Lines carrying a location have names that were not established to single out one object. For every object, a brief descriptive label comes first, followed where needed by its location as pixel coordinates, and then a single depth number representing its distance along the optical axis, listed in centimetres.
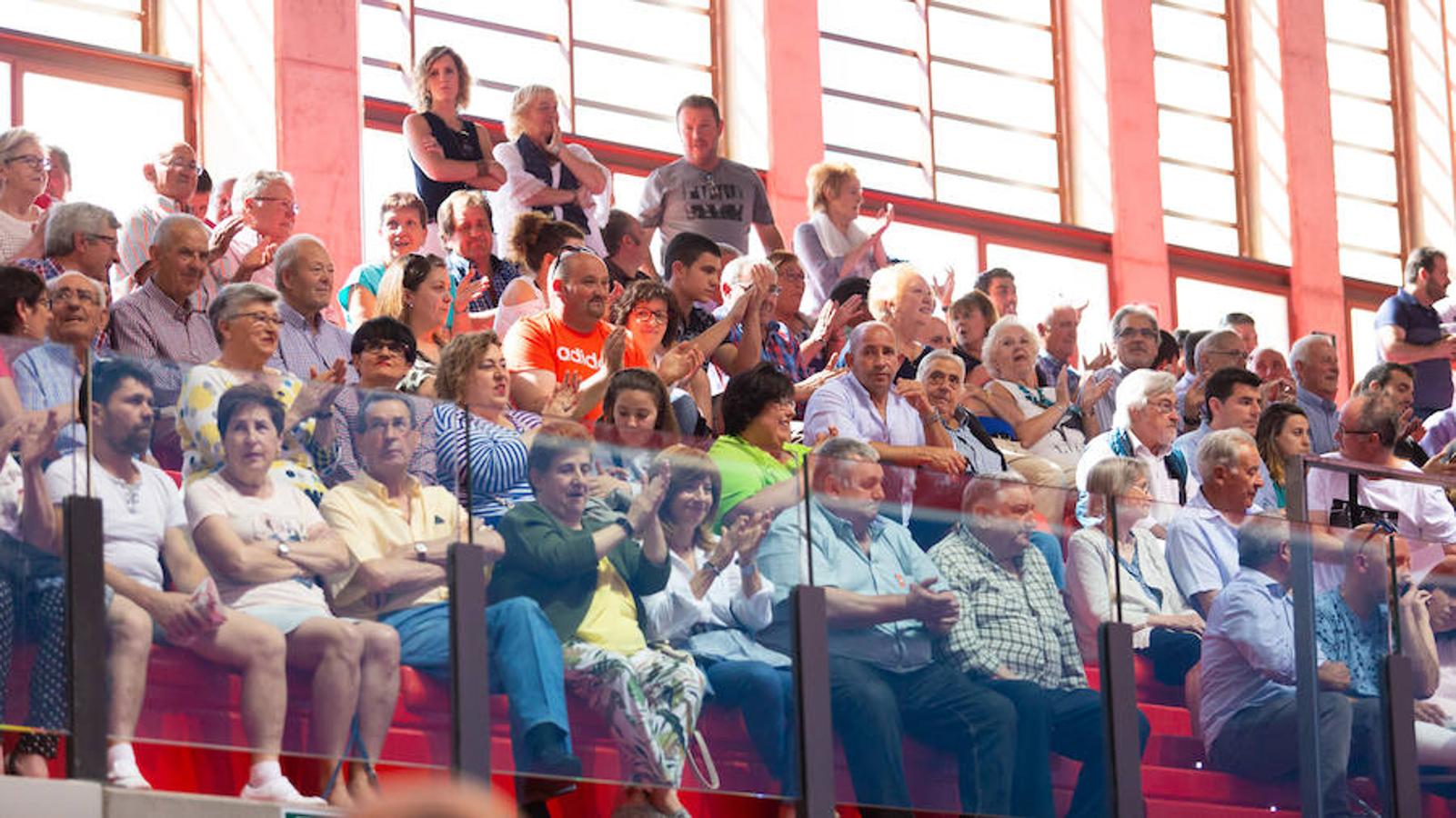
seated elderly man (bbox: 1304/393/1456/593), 1642
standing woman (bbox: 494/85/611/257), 2021
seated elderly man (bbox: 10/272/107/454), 1068
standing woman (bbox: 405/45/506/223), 2013
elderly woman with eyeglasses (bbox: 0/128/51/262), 1645
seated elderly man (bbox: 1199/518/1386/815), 1443
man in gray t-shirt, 2178
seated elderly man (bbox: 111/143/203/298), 1791
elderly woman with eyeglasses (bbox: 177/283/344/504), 1117
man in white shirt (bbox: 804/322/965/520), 1682
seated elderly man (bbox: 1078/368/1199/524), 1779
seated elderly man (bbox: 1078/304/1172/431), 2179
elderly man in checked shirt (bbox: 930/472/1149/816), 1345
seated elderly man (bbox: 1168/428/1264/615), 1424
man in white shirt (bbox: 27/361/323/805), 1087
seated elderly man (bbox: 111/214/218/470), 1491
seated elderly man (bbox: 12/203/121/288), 1500
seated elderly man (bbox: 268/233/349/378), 1562
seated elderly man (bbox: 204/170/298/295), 1738
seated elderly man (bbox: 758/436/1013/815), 1292
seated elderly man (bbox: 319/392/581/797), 1162
